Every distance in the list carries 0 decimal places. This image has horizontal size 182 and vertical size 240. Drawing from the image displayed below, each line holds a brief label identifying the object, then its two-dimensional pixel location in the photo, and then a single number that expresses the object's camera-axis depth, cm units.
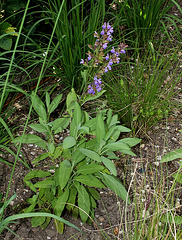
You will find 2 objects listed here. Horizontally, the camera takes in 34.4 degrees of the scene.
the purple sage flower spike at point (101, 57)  163
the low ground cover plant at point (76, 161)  143
